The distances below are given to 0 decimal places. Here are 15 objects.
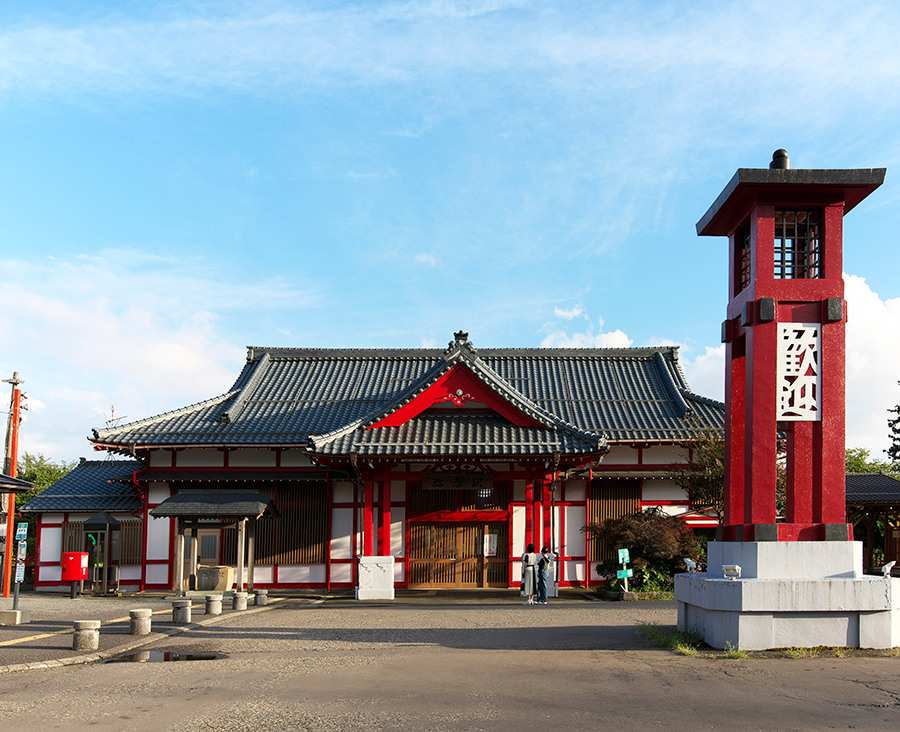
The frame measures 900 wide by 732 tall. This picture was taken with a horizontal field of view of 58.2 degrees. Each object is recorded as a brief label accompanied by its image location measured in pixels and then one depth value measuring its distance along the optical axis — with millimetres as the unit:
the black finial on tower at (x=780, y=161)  11328
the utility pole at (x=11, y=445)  22234
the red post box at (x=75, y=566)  19188
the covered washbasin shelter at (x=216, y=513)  19484
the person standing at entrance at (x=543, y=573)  17453
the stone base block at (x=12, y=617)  14242
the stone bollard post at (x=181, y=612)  14102
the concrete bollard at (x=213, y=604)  15594
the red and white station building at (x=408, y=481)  19438
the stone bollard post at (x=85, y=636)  10984
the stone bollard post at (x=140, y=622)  12617
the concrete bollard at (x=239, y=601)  16422
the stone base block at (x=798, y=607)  10172
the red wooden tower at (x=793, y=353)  10891
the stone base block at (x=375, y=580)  18516
